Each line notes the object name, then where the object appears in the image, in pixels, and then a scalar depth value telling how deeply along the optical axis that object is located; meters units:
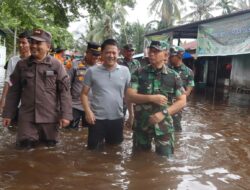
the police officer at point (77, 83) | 3.88
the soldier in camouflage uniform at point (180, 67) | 3.97
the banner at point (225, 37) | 8.34
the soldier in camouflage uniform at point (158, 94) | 2.59
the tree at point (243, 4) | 24.70
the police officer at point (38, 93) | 2.65
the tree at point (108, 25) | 26.09
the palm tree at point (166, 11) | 21.68
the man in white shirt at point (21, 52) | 3.41
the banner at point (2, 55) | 21.48
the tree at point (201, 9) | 24.62
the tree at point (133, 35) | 26.73
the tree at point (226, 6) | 23.29
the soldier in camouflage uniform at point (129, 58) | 4.33
